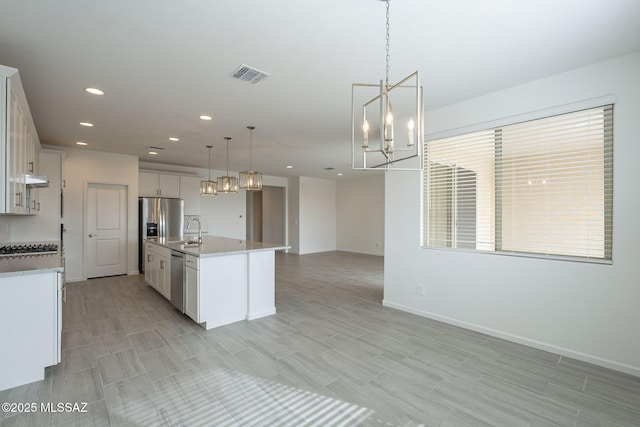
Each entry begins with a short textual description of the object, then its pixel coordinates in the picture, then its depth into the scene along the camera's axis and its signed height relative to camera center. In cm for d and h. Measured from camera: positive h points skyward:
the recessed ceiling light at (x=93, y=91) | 302 +126
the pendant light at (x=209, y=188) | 495 +42
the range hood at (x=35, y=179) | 308 +36
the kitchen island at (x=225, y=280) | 332 -80
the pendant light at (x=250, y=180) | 428 +48
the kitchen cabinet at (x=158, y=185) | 654 +64
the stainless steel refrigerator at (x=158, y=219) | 620 -12
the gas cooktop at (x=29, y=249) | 322 -43
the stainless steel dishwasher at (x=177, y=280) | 367 -84
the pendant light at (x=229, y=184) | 462 +46
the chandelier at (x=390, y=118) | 156 +122
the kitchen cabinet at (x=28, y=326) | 221 -87
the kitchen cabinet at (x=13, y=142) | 224 +60
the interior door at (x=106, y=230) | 574 -33
